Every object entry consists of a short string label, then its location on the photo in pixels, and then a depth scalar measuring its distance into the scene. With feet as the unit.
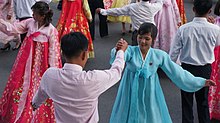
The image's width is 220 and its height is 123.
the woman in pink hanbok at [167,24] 17.47
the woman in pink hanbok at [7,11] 19.21
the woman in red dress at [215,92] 12.68
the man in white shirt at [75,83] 6.97
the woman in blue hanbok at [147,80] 9.50
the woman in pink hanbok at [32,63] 11.41
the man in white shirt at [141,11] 15.20
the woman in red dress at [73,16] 17.64
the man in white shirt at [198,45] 10.87
